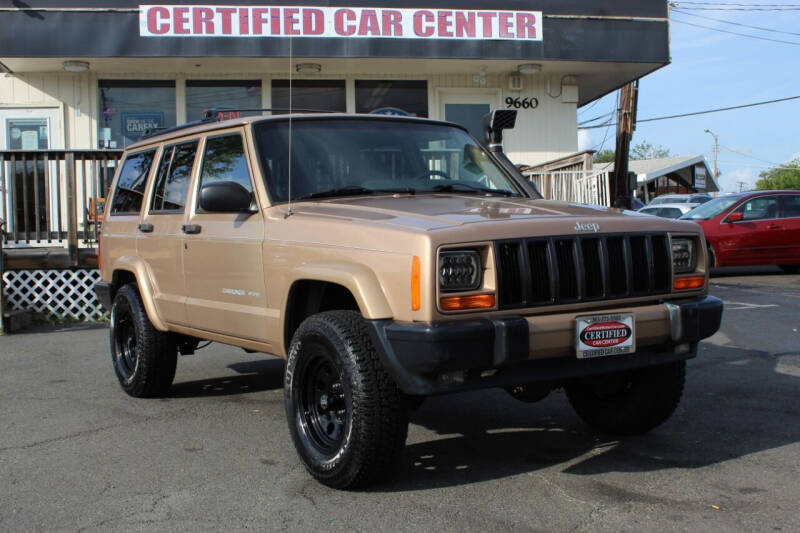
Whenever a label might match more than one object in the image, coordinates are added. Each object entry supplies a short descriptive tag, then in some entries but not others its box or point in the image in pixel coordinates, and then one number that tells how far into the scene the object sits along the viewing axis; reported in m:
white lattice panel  10.84
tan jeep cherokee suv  3.83
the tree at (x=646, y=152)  102.68
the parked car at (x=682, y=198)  29.81
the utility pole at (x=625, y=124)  19.19
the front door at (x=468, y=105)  15.90
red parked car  15.15
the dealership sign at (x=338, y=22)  13.50
